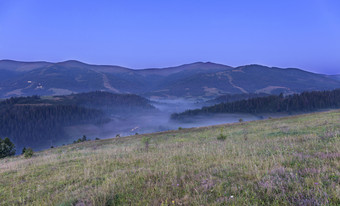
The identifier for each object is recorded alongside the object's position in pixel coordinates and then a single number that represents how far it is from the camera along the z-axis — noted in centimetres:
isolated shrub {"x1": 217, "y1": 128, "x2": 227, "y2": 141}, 1804
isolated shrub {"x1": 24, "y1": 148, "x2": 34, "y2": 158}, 1968
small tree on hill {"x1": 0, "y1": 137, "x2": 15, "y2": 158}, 3764
